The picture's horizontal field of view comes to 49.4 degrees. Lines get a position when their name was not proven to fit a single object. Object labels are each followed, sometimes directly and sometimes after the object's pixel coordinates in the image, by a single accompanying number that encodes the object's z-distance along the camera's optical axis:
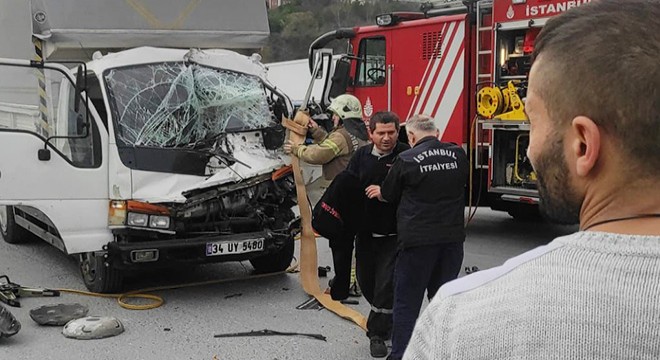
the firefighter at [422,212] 4.46
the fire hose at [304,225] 6.50
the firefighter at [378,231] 4.88
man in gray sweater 0.95
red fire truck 8.39
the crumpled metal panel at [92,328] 5.35
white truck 6.12
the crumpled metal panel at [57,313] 5.66
